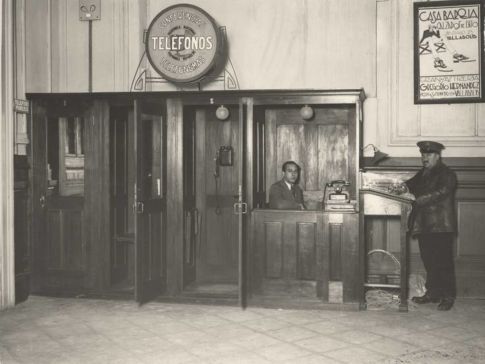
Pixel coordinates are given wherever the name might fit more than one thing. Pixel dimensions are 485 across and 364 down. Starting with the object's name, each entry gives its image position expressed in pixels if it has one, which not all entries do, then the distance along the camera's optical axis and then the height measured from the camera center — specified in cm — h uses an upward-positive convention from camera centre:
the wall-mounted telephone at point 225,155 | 715 +30
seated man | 641 -15
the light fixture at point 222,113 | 658 +76
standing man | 608 -49
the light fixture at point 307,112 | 632 +74
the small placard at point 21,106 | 634 +83
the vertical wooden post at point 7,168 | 601 +13
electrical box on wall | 752 +222
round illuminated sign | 675 +161
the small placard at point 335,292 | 602 -119
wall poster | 678 +152
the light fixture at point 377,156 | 669 +26
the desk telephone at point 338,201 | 600 -23
